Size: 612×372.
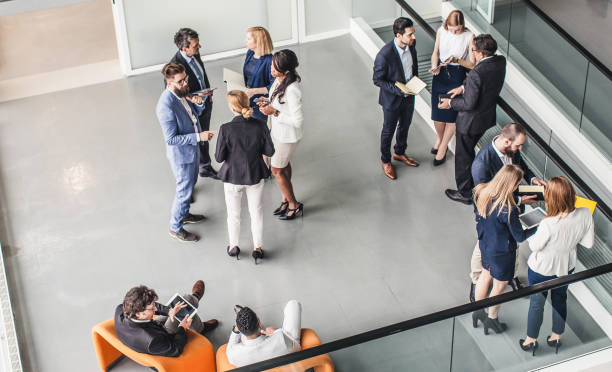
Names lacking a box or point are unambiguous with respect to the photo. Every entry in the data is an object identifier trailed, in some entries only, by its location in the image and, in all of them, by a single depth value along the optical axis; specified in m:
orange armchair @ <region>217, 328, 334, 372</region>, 5.35
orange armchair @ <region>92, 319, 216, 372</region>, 5.70
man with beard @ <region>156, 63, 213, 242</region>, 6.91
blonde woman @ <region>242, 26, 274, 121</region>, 7.54
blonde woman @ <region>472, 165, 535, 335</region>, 5.79
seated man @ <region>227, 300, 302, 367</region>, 5.39
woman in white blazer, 6.94
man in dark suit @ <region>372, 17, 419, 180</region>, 7.65
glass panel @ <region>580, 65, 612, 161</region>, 8.20
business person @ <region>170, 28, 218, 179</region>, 7.59
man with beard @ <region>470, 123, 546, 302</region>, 6.52
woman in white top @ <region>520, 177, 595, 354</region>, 5.71
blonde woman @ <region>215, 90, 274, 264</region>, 6.58
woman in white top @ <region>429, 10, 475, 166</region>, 8.05
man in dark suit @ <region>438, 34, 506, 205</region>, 7.17
